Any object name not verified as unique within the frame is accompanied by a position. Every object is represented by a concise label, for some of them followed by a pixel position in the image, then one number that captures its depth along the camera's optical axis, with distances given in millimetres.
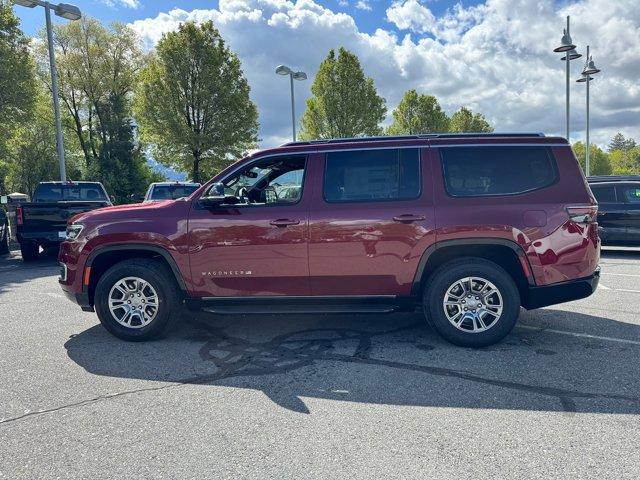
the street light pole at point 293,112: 22592
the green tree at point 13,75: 17938
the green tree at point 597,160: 98181
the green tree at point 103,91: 35500
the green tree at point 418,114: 40969
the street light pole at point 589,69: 21594
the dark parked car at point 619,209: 10578
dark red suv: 4523
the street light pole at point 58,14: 14502
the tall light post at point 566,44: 17516
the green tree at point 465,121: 50844
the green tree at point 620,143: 145325
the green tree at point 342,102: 30031
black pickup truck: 10586
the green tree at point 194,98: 26250
